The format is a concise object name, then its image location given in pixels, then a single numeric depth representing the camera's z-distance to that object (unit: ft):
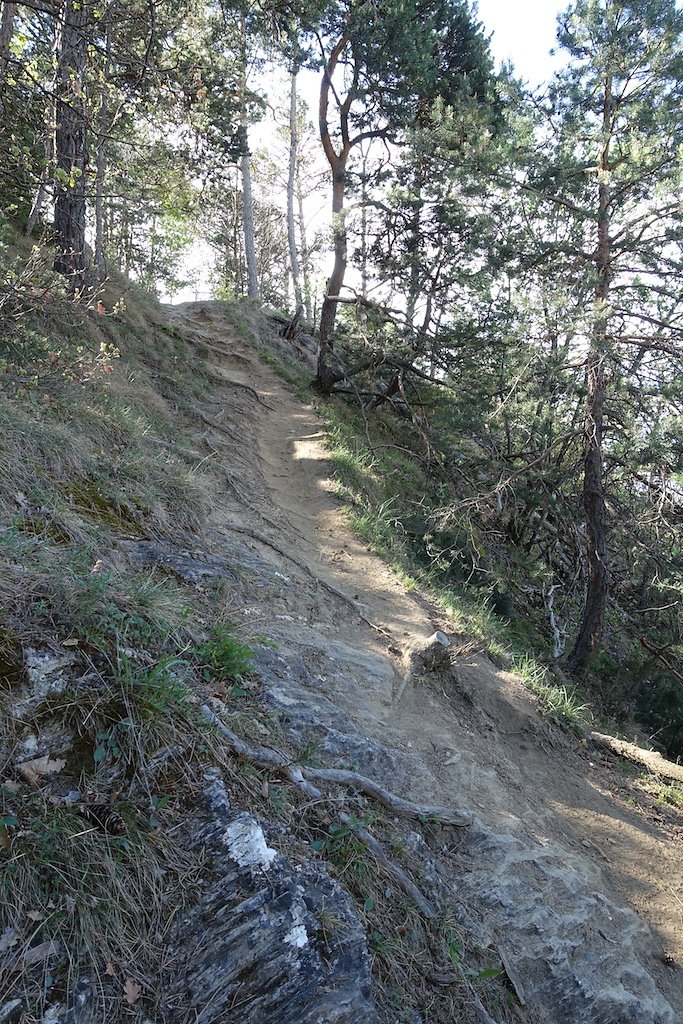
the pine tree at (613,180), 25.96
